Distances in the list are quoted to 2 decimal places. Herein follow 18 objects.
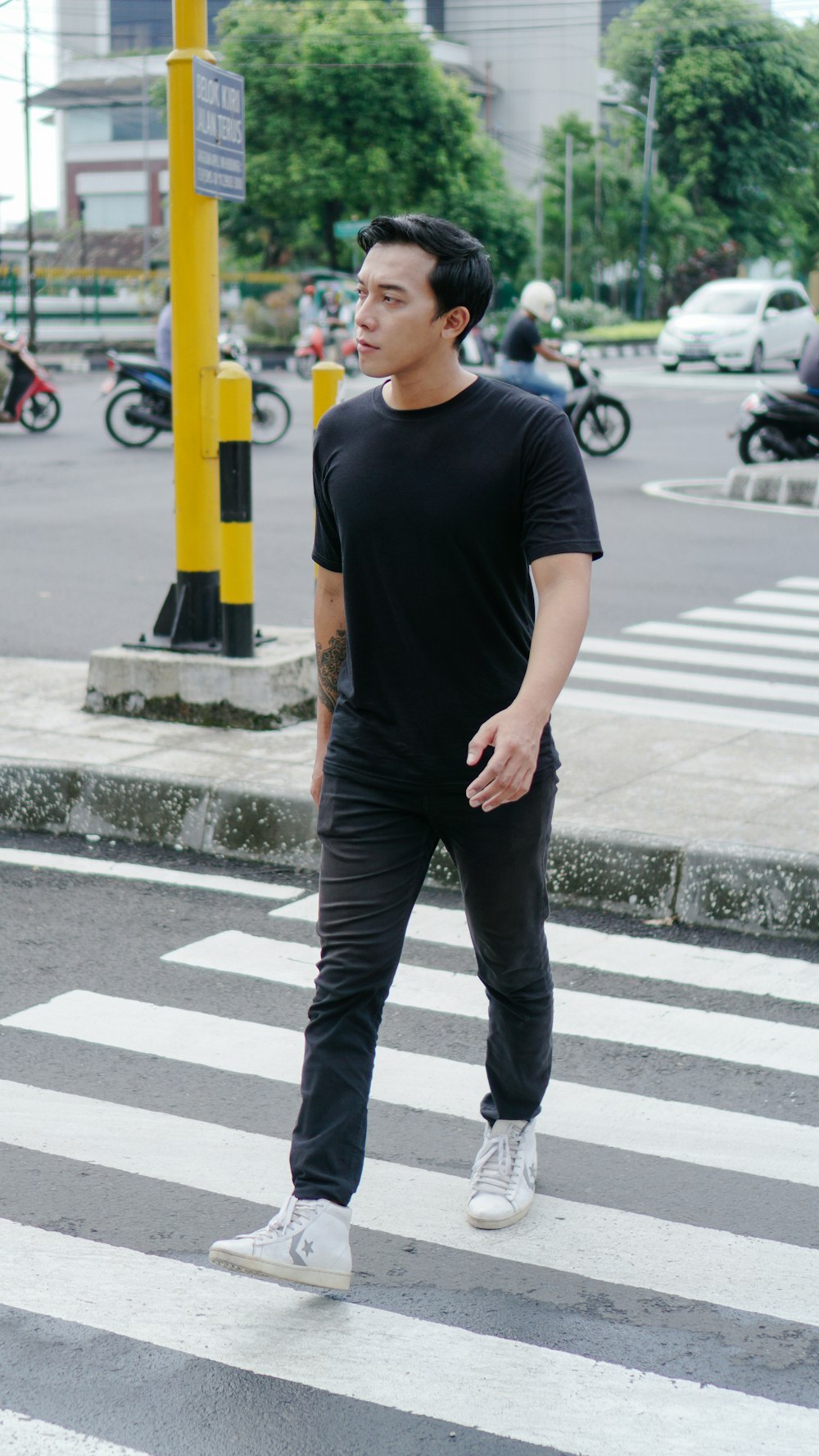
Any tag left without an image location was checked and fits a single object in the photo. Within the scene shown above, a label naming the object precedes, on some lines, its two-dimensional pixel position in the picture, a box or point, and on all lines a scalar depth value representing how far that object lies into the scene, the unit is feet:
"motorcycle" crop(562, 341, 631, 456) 57.52
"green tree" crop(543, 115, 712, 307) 190.90
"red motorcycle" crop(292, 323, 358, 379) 98.27
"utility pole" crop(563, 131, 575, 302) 177.99
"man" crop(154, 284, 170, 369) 57.21
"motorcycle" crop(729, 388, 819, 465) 50.14
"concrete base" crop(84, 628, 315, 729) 22.49
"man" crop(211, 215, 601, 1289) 9.87
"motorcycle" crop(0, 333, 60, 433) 65.57
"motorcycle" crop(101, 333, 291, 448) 60.54
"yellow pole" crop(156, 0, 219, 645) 21.95
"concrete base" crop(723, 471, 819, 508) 48.91
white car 111.86
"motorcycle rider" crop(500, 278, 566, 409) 50.72
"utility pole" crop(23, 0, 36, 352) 114.11
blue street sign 21.90
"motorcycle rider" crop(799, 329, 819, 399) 48.19
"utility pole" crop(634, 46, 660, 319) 185.78
